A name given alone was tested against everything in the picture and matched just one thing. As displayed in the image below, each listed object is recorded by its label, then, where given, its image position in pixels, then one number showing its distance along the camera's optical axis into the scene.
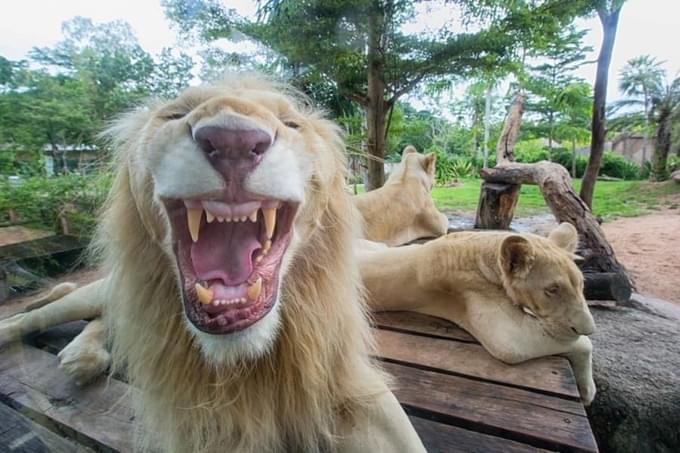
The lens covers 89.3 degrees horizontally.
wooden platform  0.62
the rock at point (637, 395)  0.94
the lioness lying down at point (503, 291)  0.81
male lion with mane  0.37
